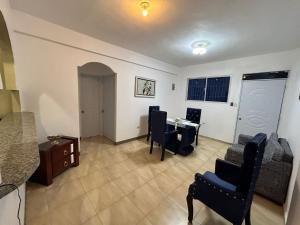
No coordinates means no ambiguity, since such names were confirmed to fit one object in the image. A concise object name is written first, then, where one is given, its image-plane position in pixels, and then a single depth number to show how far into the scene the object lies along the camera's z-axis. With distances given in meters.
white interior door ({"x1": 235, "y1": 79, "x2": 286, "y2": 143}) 3.24
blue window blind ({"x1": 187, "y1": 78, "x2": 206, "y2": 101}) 4.68
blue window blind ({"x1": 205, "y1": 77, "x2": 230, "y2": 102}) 4.12
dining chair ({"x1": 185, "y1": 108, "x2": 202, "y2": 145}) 4.04
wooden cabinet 1.95
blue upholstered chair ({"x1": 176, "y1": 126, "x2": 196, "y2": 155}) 3.04
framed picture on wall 3.84
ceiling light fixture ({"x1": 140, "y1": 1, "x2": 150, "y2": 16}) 1.70
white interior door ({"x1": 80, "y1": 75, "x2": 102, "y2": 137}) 3.90
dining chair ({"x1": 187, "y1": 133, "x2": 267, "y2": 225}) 1.03
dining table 3.22
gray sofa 1.79
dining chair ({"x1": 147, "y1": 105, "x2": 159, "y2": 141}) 4.13
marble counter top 0.54
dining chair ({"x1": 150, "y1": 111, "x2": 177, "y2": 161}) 2.81
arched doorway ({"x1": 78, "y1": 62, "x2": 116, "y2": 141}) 3.70
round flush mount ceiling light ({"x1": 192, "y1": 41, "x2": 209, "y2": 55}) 2.82
